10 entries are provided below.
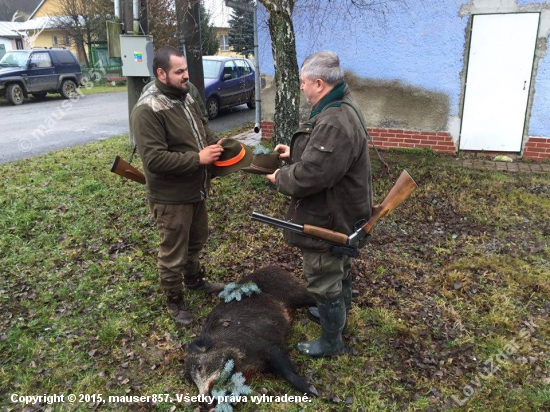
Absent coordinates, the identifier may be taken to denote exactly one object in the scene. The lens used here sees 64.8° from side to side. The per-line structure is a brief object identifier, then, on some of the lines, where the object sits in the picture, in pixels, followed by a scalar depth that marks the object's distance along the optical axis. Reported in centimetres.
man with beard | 322
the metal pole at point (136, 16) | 765
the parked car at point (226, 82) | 1311
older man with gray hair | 266
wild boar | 299
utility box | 778
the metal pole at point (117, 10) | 799
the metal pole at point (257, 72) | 828
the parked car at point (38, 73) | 1599
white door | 707
